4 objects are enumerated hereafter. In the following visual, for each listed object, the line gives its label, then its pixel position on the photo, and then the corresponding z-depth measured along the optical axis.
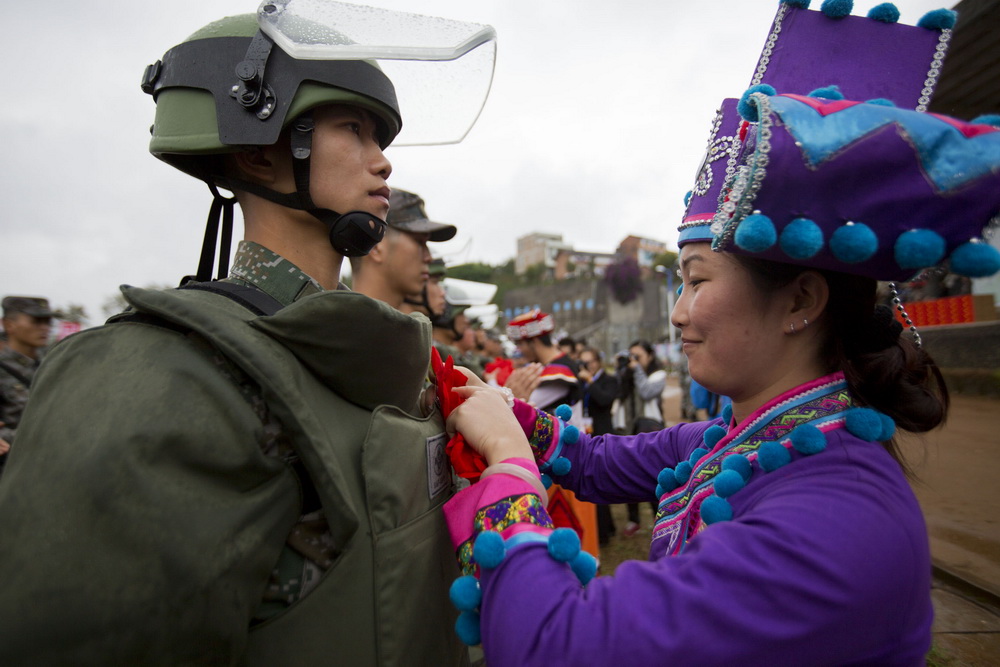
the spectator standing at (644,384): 7.77
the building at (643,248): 58.21
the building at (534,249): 77.81
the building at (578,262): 63.69
